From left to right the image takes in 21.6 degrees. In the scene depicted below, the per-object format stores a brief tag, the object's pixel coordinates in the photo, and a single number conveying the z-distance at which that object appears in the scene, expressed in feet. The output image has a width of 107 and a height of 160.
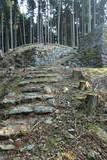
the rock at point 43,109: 17.07
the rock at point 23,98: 19.35
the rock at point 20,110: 17.27
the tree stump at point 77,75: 24.65
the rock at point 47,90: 21.08
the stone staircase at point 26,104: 15.33
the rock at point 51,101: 18.39
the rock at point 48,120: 15.82
